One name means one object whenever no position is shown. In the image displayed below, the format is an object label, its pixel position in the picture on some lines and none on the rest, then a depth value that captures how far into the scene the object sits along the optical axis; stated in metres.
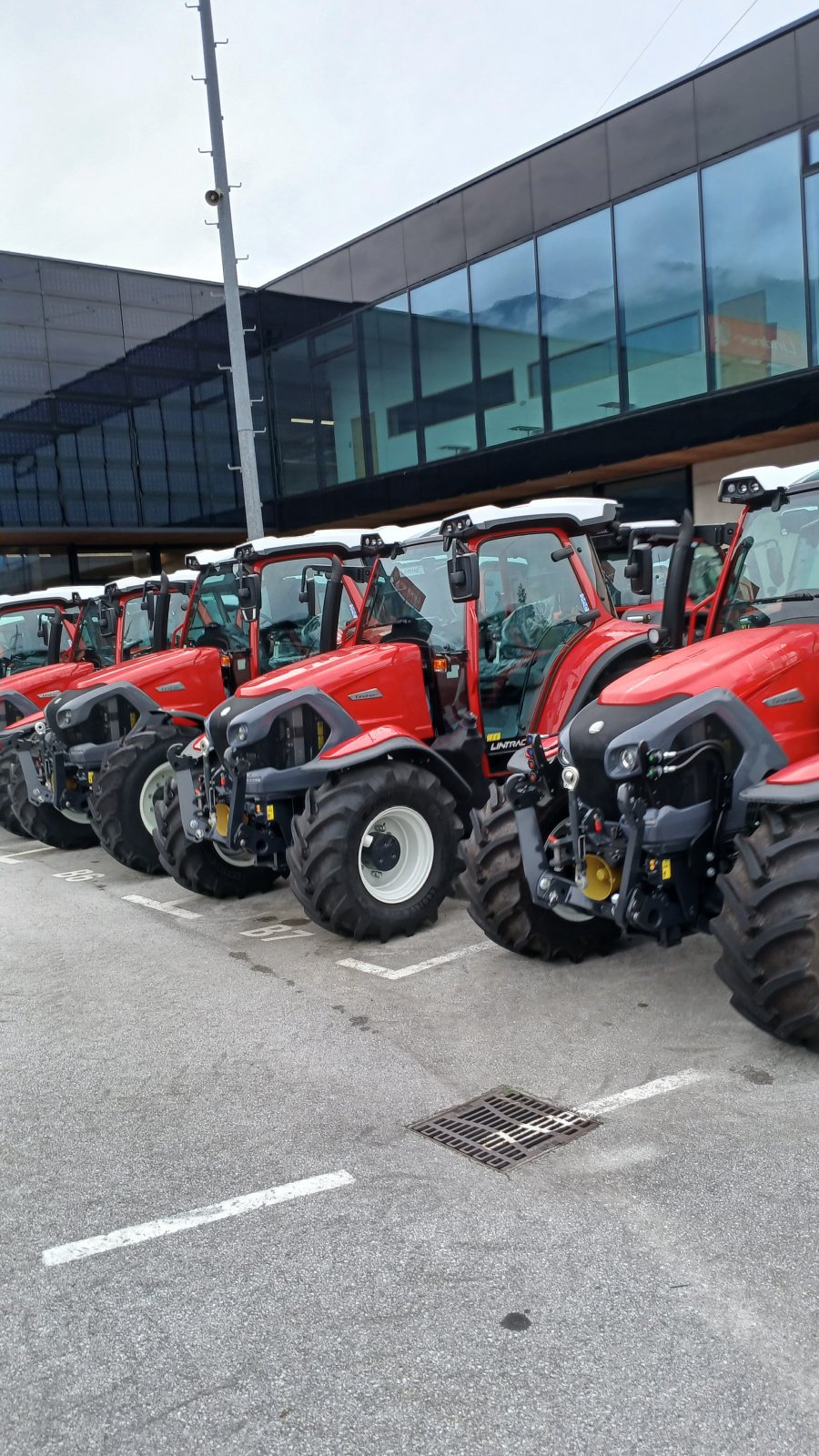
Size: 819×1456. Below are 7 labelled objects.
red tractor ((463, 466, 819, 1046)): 4.43
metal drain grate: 4.09
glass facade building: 15.48
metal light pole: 14.20
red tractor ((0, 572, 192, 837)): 12.27
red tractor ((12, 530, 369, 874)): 9.03
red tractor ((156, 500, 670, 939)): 7.02
